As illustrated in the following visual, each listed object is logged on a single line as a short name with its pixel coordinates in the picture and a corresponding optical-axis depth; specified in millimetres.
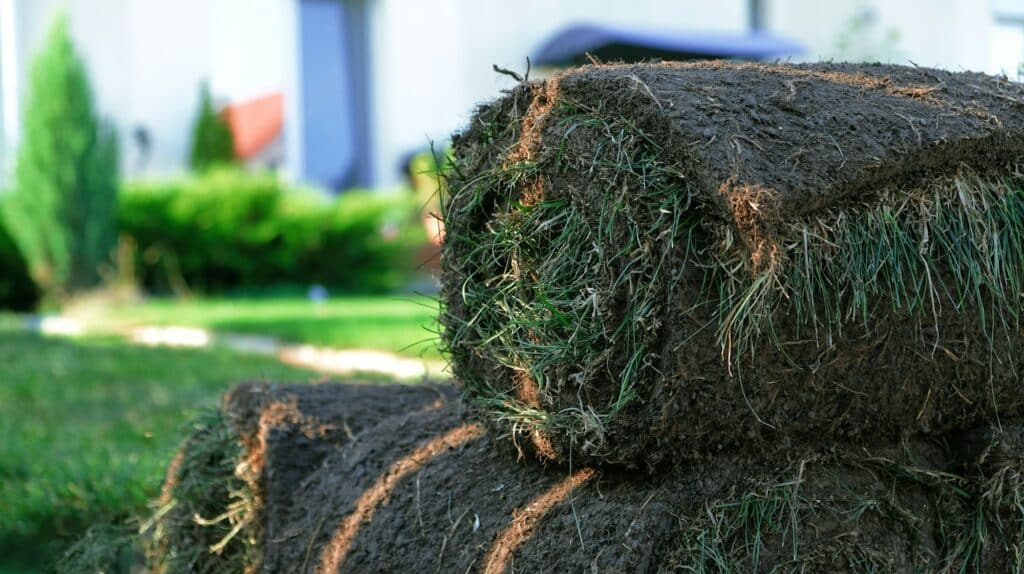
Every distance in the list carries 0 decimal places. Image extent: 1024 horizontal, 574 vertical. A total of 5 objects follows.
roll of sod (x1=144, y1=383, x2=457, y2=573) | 2402
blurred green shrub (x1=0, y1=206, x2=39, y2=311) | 11508
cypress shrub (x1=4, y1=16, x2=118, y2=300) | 10711
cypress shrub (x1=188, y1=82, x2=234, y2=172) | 14555
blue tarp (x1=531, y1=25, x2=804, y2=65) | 14711
